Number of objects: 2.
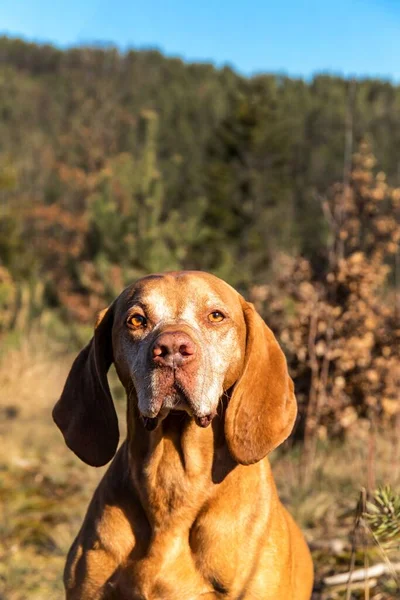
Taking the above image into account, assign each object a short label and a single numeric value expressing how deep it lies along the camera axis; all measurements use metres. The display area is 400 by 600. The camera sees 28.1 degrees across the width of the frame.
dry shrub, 5.47
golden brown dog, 2.69
